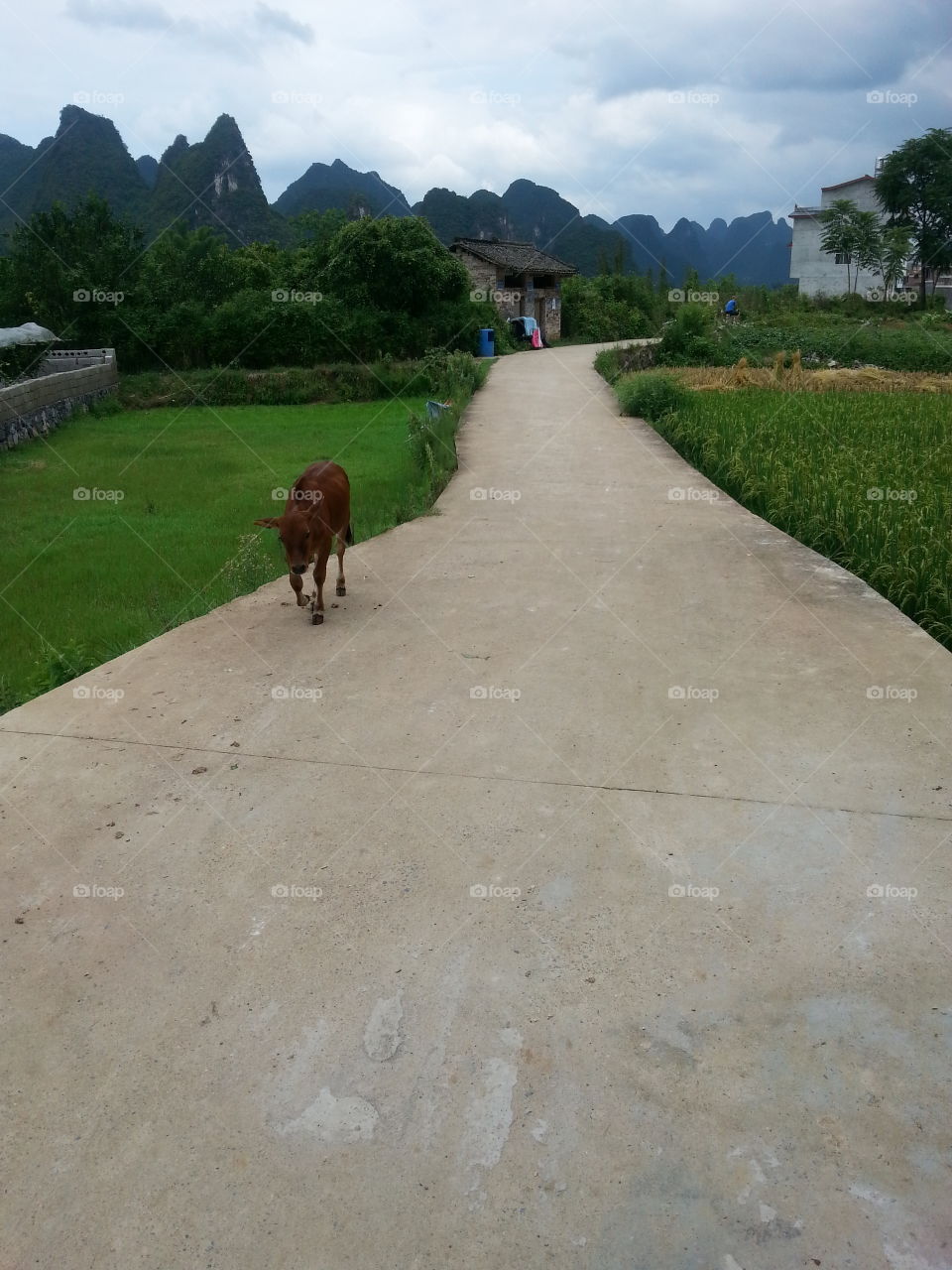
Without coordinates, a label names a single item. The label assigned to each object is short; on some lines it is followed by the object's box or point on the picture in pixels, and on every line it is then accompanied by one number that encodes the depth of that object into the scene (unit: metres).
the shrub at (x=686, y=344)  24.56
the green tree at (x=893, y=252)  37.91
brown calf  5.18
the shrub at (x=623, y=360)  20.67
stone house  32.31
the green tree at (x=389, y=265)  22.95
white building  45.00
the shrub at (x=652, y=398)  14.14
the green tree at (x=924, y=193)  39.53
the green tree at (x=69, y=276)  21.66
